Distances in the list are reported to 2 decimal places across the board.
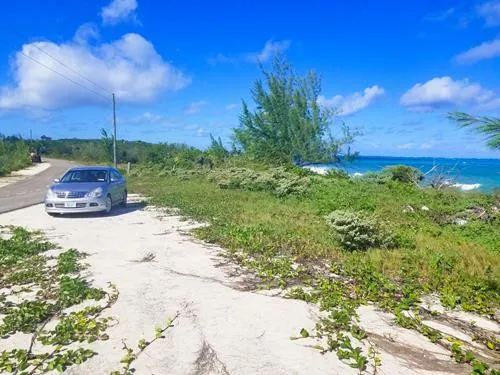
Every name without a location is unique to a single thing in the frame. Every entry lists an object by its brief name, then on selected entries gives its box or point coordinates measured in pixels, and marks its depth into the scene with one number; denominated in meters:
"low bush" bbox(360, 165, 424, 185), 23.53
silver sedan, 12.27
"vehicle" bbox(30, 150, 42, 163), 51.50
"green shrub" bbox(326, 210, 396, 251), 8.32
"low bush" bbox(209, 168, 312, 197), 16.92
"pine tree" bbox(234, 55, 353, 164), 28.20
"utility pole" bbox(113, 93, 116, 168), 34.81
